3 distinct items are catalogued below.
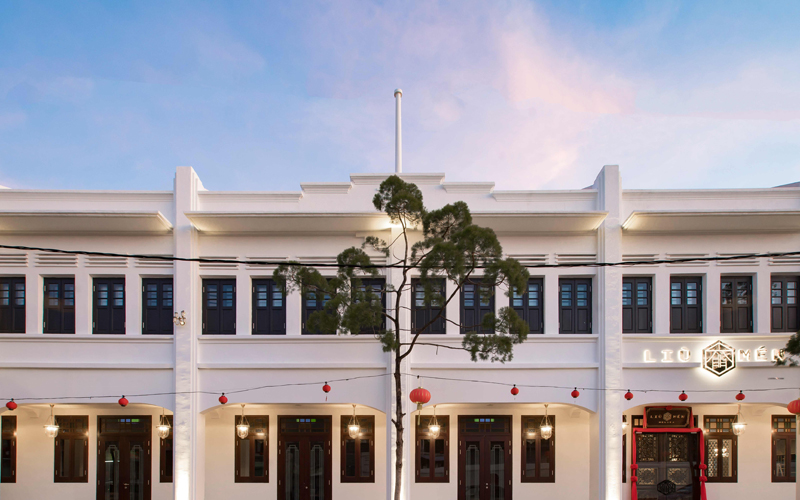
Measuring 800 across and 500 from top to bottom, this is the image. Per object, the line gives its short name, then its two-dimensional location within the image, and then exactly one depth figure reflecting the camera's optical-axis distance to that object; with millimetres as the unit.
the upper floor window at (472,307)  11188
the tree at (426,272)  7535
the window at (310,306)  11124
